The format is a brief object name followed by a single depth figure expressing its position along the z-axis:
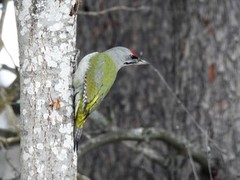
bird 9.70
